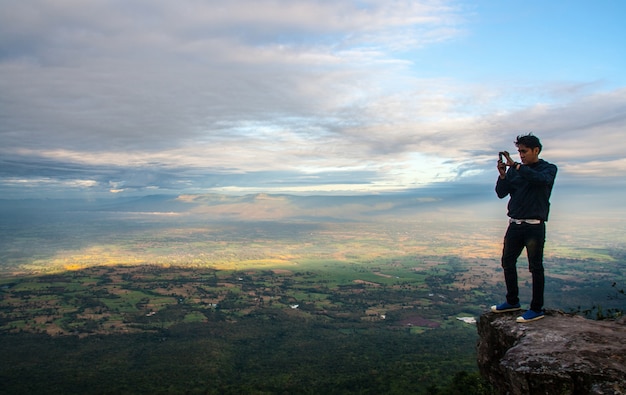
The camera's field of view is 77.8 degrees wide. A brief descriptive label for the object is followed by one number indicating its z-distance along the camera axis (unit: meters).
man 8.70
